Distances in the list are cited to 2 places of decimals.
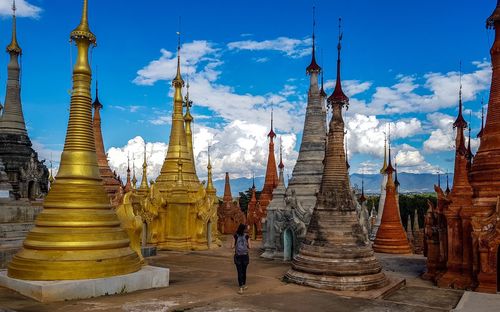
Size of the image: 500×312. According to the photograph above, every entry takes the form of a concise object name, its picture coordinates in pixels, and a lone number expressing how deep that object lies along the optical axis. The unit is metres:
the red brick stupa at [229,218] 50.31
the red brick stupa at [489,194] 17.31
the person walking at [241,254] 14.85
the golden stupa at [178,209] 31.45
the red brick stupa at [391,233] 31.53
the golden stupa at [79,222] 13.97
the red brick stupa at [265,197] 42.34
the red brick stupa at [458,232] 18.52
